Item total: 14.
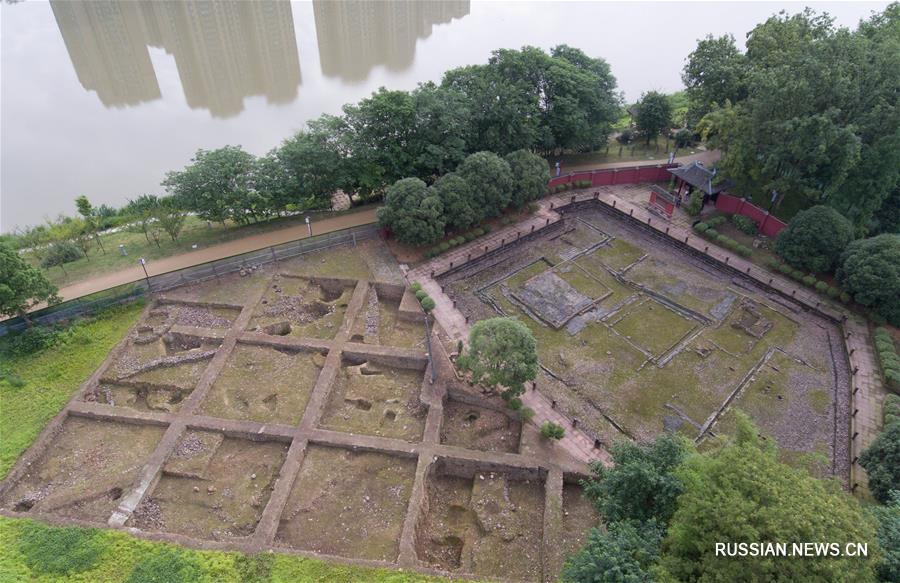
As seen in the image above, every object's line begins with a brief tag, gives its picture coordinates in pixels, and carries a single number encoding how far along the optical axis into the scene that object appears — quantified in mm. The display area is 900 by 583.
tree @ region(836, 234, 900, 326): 24438
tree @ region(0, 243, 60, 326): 21828
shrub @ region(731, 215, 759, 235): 30859
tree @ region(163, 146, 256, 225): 28484
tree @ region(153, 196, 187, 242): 29469
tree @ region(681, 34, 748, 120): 32344
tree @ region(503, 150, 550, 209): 30781
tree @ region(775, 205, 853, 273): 26578
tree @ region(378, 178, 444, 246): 27859
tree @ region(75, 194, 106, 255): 30555
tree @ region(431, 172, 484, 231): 28719
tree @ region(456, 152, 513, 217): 29406
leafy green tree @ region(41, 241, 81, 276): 28156
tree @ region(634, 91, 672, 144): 37719
